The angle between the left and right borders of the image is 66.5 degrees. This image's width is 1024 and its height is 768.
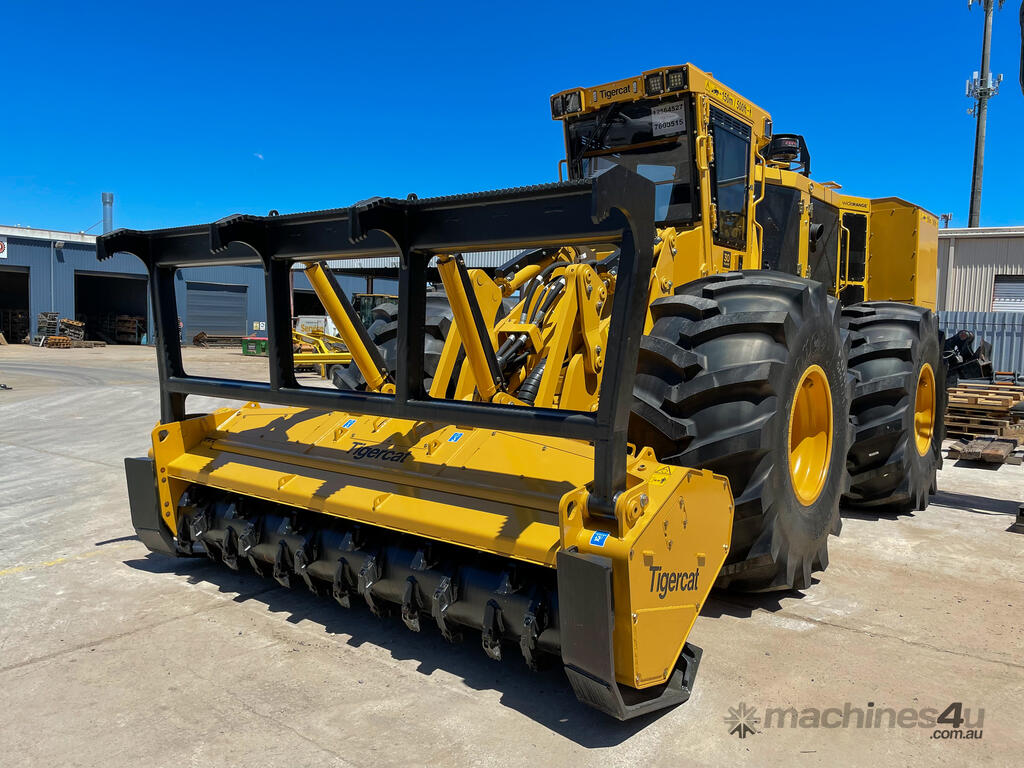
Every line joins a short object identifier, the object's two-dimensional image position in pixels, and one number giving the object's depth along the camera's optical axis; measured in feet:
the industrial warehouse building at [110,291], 113.29
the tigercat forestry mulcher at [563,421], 8.62
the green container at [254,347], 95.55
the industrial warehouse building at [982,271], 75.15
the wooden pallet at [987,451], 26.68
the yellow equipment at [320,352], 65.31
